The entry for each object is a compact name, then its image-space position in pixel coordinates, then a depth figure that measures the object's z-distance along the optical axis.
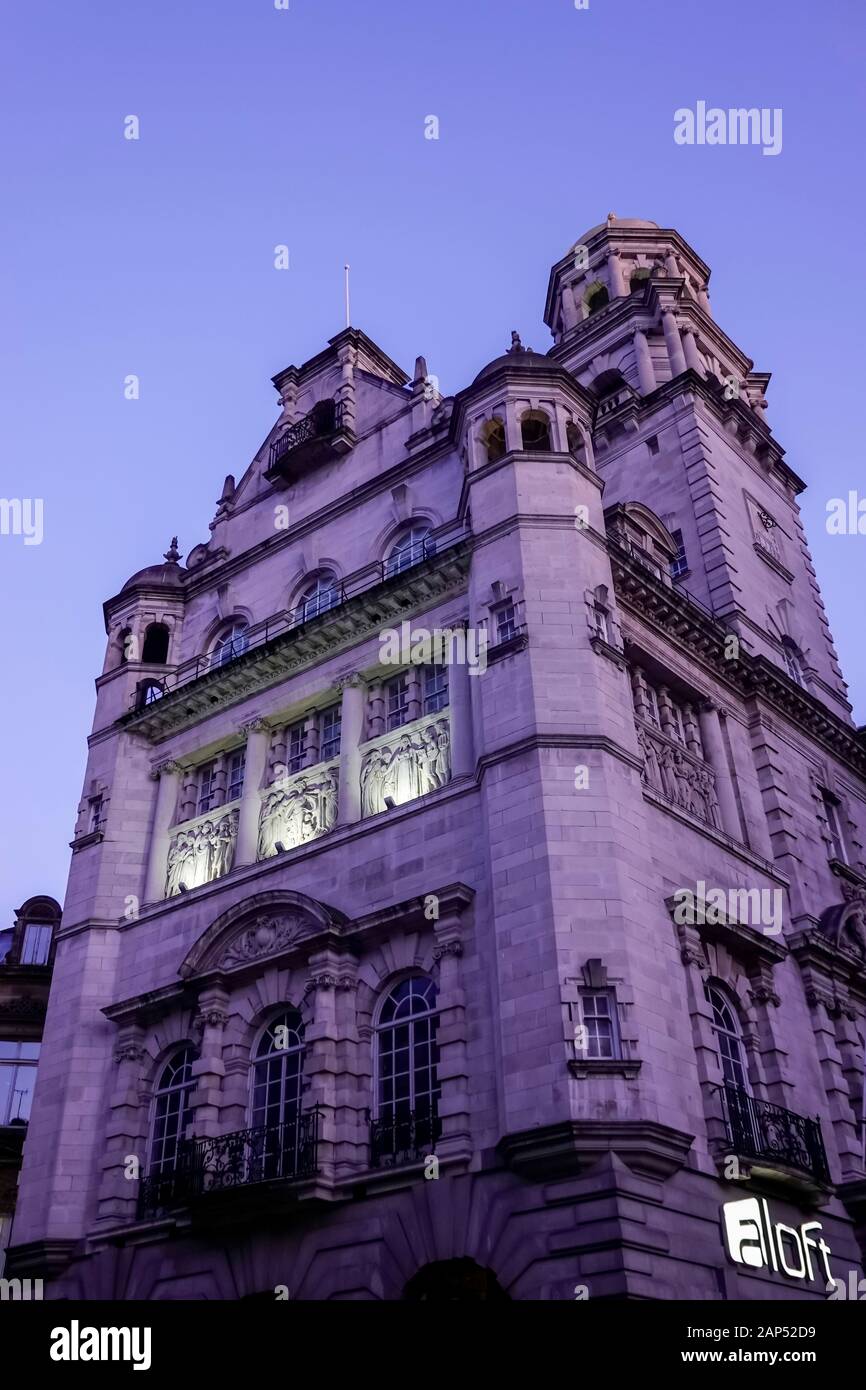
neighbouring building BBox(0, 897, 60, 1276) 34.12
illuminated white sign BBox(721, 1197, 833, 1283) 21.75
